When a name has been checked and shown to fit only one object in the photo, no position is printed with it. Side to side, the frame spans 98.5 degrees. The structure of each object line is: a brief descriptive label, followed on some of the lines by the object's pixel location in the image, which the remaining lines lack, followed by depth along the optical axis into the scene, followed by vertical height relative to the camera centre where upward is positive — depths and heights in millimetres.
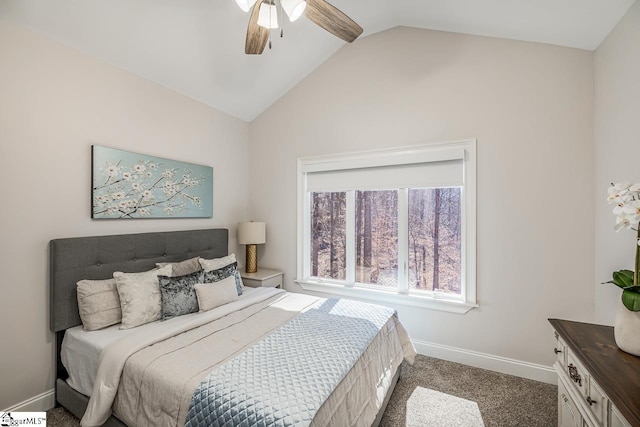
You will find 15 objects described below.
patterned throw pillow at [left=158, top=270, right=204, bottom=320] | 2072 -638
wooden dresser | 922 -609
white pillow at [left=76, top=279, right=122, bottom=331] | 1912 -651
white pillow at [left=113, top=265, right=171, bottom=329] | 1942 -623
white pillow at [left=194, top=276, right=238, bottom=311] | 2195 -665
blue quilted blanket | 1129 -785
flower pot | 1146 -498
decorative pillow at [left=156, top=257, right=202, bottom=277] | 2377 -480
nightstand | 3086 -755
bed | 1287 -798
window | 2557 -132
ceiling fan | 1537 +1192
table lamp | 3271 -300
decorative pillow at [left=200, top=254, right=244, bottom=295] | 2529 -482
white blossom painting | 2217 +241
